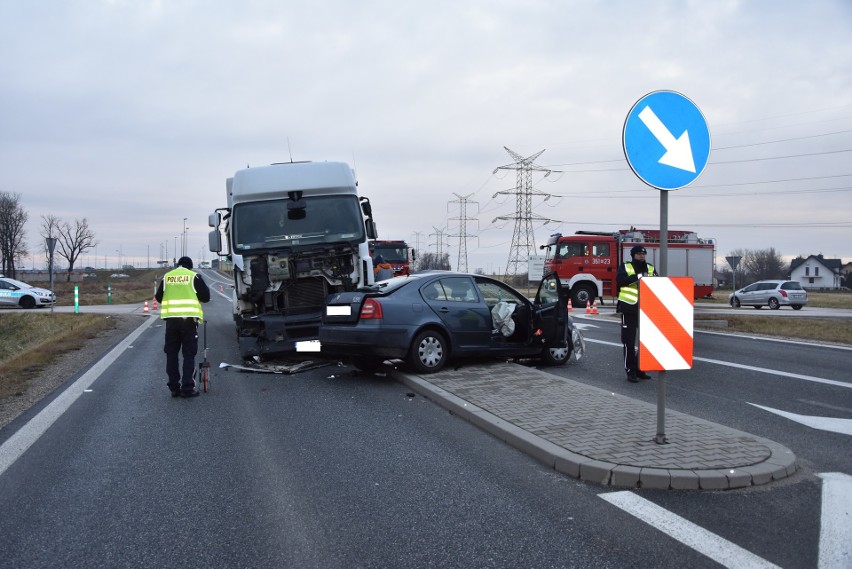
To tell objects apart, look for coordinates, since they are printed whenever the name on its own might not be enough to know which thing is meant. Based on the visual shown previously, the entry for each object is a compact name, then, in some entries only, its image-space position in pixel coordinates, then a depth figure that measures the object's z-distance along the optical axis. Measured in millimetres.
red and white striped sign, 5418
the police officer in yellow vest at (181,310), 8695
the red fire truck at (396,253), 28672
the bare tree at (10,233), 79562
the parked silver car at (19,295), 33709
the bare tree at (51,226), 101694
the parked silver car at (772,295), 33500
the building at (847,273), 96000
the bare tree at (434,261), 68200
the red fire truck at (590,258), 30141
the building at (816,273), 100812
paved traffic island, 4871
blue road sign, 5469
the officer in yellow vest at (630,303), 9523
